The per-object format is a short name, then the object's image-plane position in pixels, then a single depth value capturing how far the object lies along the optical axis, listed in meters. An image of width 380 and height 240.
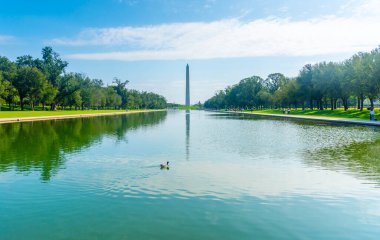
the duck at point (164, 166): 15.84
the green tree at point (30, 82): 91.19
